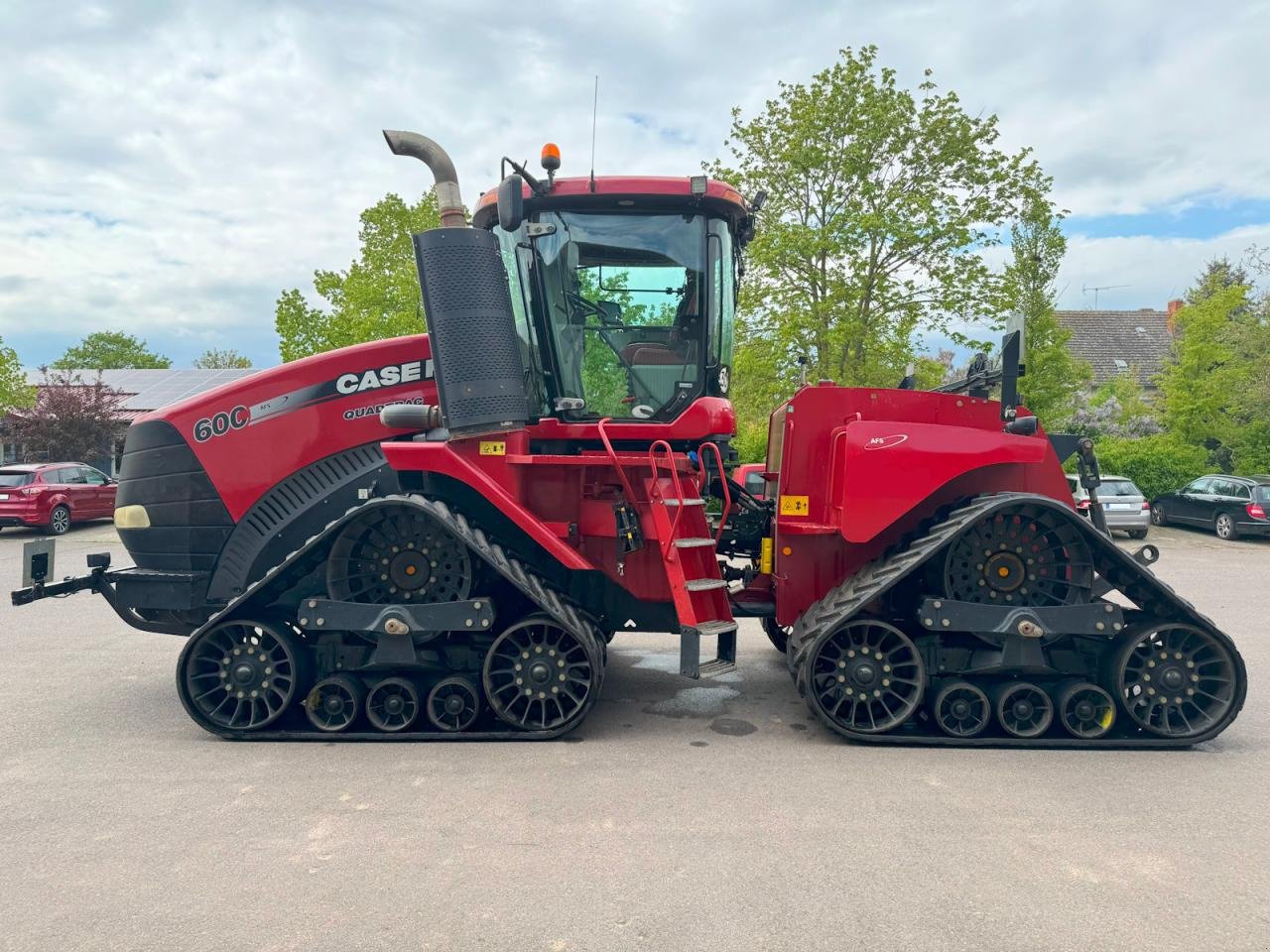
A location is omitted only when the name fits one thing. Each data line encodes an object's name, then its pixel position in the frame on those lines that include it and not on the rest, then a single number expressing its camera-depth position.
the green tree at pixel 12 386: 22.11
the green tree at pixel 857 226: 16.11
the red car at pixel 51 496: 15.84
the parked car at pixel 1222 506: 15.62
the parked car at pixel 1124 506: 15.53
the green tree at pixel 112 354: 61.78
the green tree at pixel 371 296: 18.36
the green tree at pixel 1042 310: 17.14
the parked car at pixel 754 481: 6.43
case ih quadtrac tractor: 4.53
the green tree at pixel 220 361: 59.79
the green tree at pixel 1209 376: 20.42
